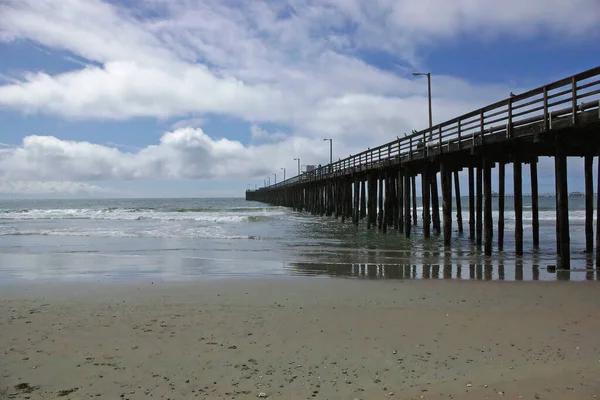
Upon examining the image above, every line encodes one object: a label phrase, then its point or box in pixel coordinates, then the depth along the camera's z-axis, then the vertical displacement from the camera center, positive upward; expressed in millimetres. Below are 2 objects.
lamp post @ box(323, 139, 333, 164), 47950 +5665
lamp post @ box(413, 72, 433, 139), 19469 +5011
